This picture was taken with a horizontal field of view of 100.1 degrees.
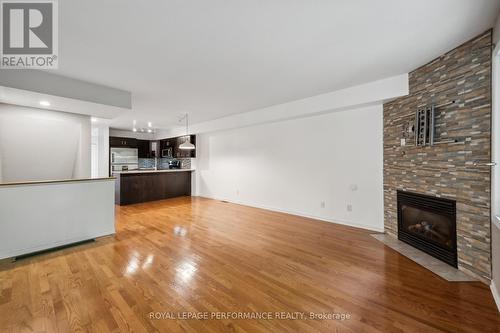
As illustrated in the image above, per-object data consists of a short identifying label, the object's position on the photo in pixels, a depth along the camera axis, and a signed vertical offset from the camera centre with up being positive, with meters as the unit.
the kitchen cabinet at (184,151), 7.96 +0.62
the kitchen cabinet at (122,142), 8.04 +0.95
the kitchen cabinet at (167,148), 8.66 +0.77
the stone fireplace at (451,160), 2.28 +0.08
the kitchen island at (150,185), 6.22 -0.65
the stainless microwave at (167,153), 8.73 +0.56
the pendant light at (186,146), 6.19 +0.59
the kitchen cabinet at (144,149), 9.10 +0.76
